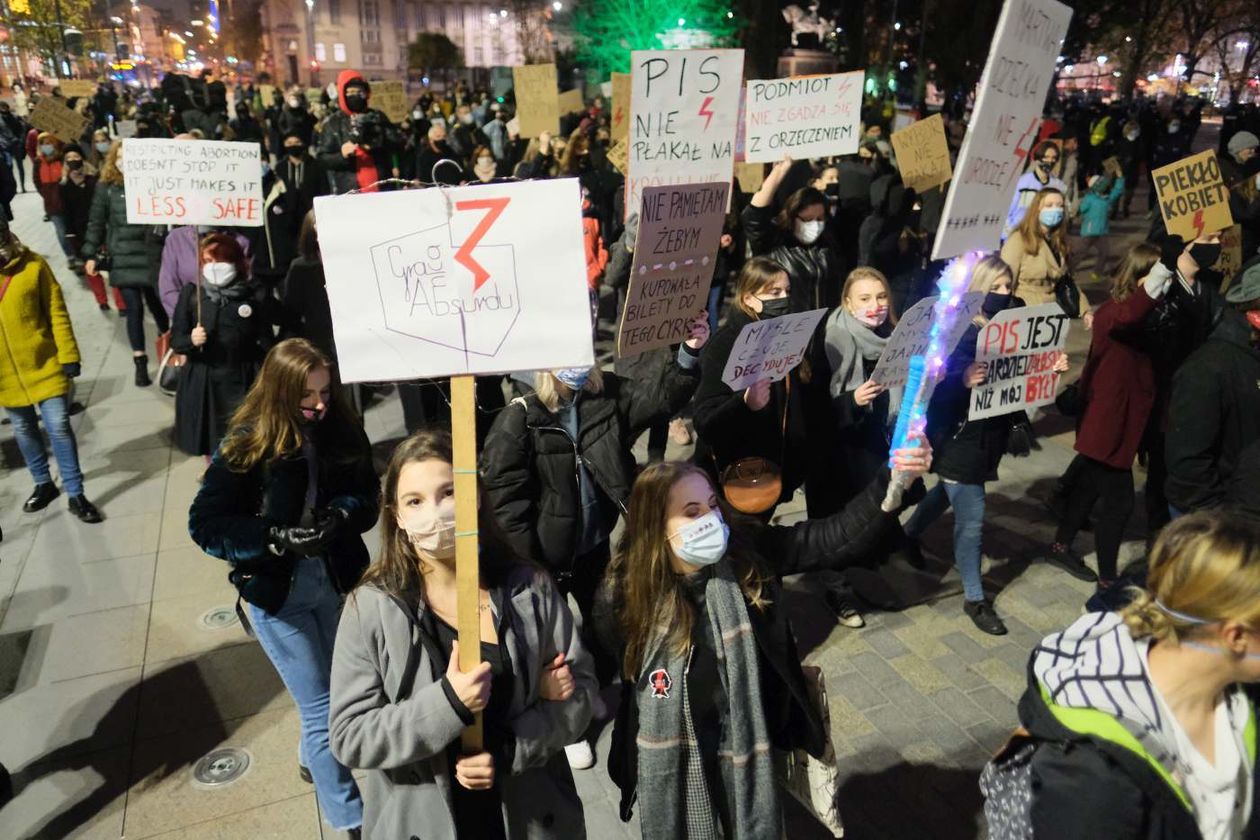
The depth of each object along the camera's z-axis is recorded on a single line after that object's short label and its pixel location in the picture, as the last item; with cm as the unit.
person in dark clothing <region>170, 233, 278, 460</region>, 550
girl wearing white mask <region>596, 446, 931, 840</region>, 266
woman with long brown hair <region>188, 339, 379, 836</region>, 312
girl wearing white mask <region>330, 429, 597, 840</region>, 227
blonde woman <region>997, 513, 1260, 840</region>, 182
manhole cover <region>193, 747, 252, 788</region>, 387
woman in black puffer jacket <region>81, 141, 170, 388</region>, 820
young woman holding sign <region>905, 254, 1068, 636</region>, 478
